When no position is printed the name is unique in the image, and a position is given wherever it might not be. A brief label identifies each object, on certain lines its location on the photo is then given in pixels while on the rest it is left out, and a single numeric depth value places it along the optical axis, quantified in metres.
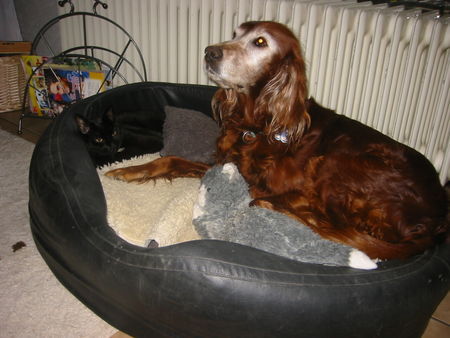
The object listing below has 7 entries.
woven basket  3.42
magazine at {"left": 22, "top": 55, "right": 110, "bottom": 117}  3.13
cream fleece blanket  1.69
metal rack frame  3.02
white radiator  2.33
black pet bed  1.29
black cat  2.19
